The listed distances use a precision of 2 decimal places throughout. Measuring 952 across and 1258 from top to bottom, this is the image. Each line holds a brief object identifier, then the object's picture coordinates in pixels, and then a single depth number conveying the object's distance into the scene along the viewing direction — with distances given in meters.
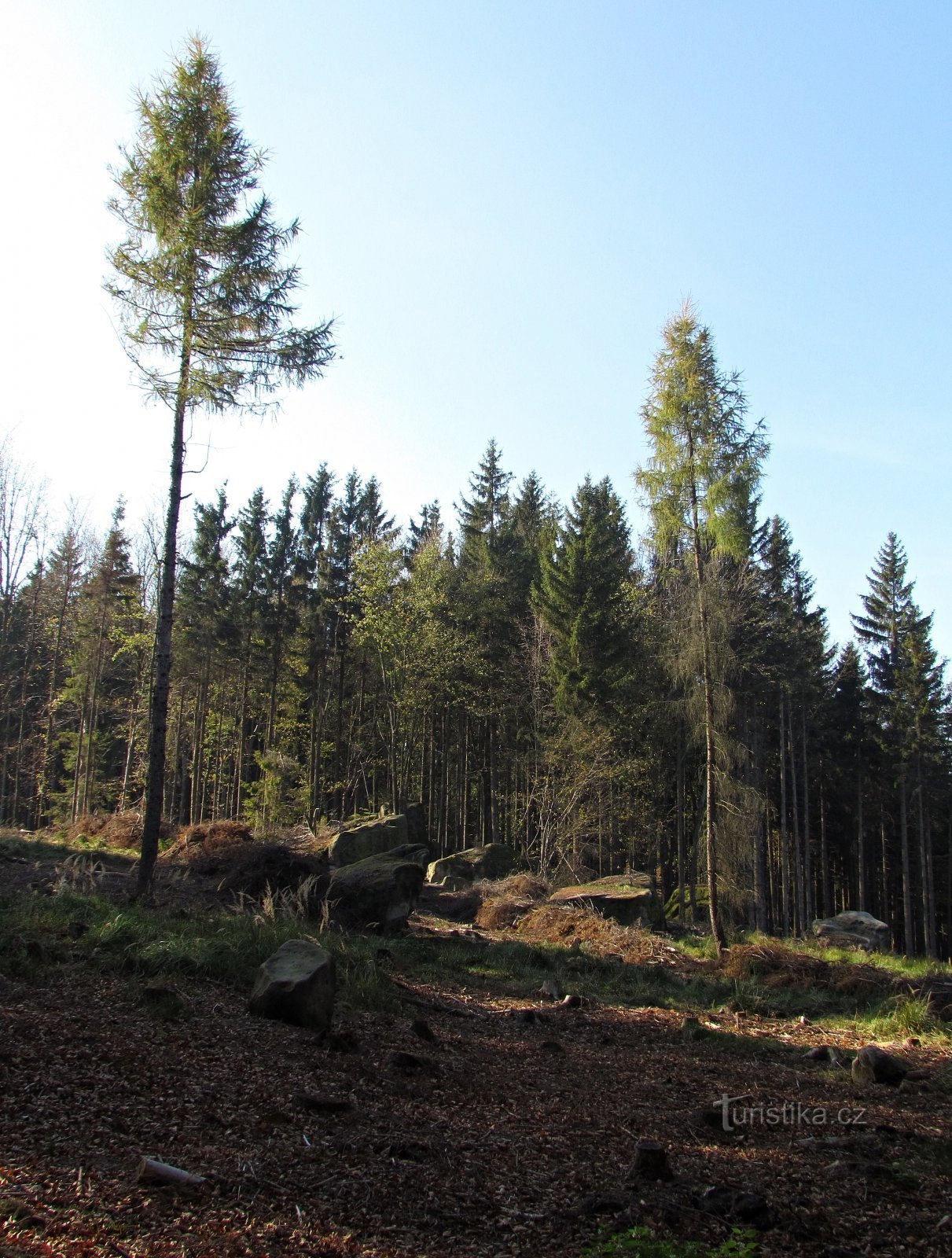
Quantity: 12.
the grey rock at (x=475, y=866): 22.56
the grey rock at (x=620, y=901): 18.27
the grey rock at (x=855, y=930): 19.92
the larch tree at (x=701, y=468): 16.22
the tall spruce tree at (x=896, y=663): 32.00
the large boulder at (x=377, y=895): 13.76
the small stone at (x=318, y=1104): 5.15
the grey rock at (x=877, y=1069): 7.31
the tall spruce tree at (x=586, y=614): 26.77
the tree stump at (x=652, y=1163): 4.59
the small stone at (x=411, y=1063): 6.40
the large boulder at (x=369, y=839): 18.64
